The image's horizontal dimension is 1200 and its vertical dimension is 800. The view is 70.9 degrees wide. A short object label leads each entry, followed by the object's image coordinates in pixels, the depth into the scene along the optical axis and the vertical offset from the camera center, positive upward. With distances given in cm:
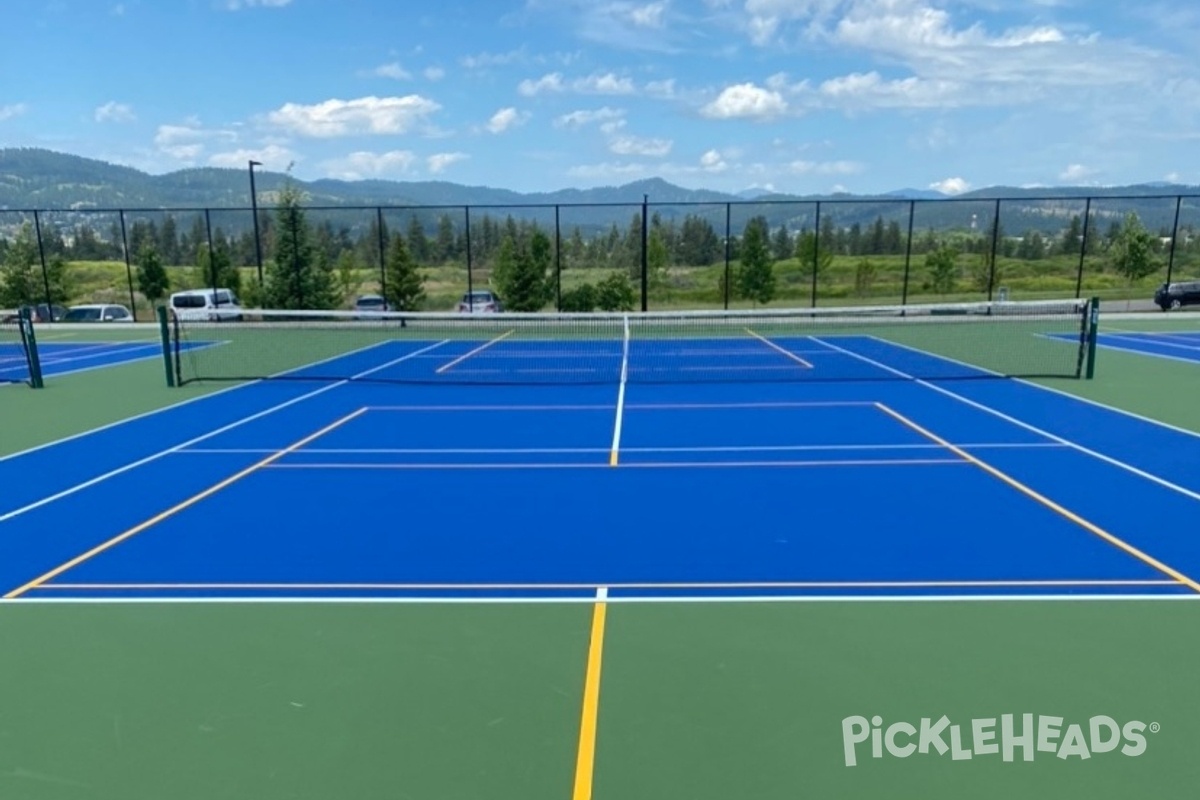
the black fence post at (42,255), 3200 +10
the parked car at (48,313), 3312 -221
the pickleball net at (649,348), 1753 -250
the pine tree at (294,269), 3228 -54
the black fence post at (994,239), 3116 +40
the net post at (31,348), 1647 -176
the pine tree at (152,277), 4031 -97
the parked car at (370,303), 3462 -201
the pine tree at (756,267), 3619 -65
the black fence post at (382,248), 3086 +23
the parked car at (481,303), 3253 -192
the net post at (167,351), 1625 -183
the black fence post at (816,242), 3123 +34
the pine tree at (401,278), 3341 -94
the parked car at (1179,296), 3331 -187
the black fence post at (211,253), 3154 +12
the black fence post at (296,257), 3169 -6
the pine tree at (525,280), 3259 -101
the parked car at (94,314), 3406 -229
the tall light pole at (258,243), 3073 +47
